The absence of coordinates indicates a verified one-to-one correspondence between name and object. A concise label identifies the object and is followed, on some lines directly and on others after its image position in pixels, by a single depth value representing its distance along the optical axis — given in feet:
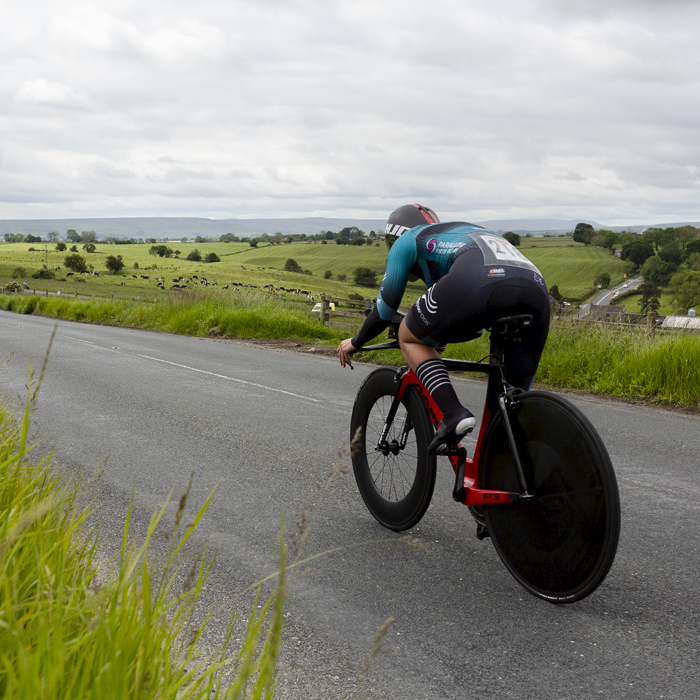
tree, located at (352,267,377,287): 444.55
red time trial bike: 10.03
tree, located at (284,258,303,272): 517.88
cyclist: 11.03
